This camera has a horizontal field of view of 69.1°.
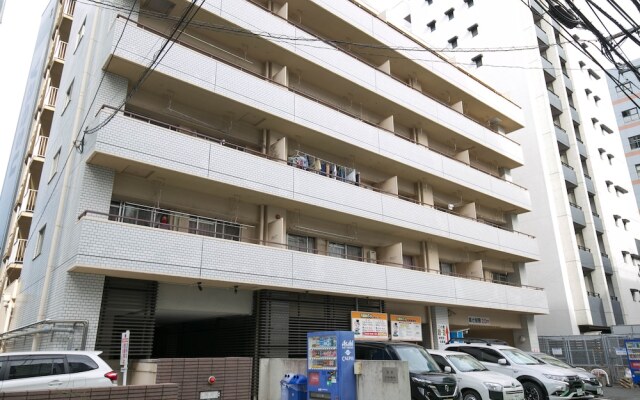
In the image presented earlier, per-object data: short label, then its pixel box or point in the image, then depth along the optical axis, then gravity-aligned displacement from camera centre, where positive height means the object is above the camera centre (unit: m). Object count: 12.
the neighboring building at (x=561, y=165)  29.66 +13.16
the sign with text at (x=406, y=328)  19.59 +1.16
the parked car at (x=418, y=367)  11.45 -0.29
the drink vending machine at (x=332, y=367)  10.97 -0.23
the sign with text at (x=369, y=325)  18.16 +1.17
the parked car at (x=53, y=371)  8.52 -0.19
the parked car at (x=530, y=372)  13.94 -0.52
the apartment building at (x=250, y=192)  13.33 +5.58
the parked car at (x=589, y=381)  14.70 -0.84
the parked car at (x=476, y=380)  12.39 -0.64
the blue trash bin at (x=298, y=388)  11.85 -0.75
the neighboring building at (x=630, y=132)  45.75 +21.15
